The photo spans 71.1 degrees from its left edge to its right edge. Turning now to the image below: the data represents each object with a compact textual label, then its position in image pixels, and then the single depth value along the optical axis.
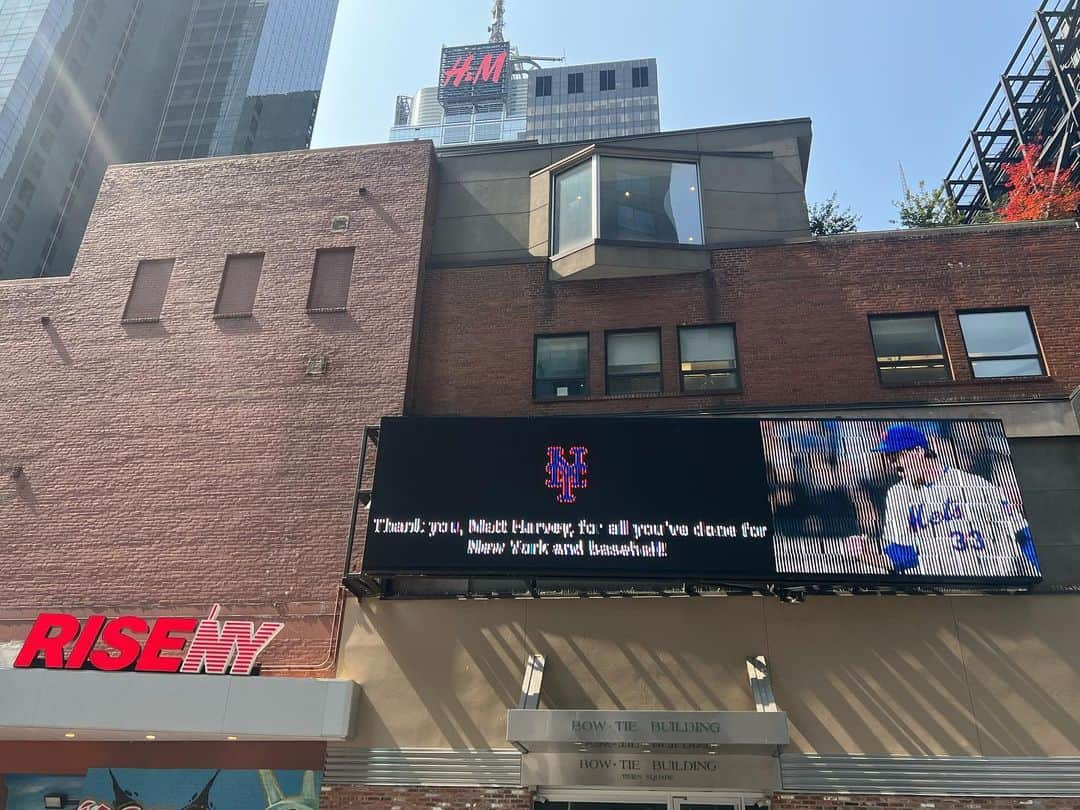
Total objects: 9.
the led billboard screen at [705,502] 13.26
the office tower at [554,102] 112.88
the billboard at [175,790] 13.56
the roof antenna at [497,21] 160.10
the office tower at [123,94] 48.31
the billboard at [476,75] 137.00
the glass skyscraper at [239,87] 65.06
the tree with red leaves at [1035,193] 28.16
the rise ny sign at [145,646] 13.10
